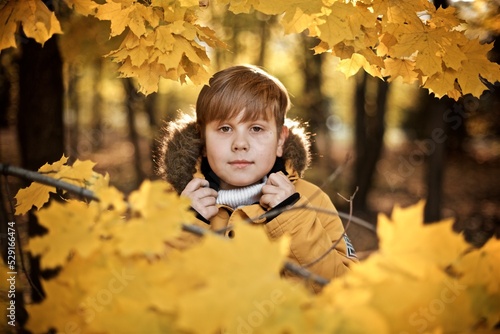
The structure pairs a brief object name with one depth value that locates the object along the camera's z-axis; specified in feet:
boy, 7.18
